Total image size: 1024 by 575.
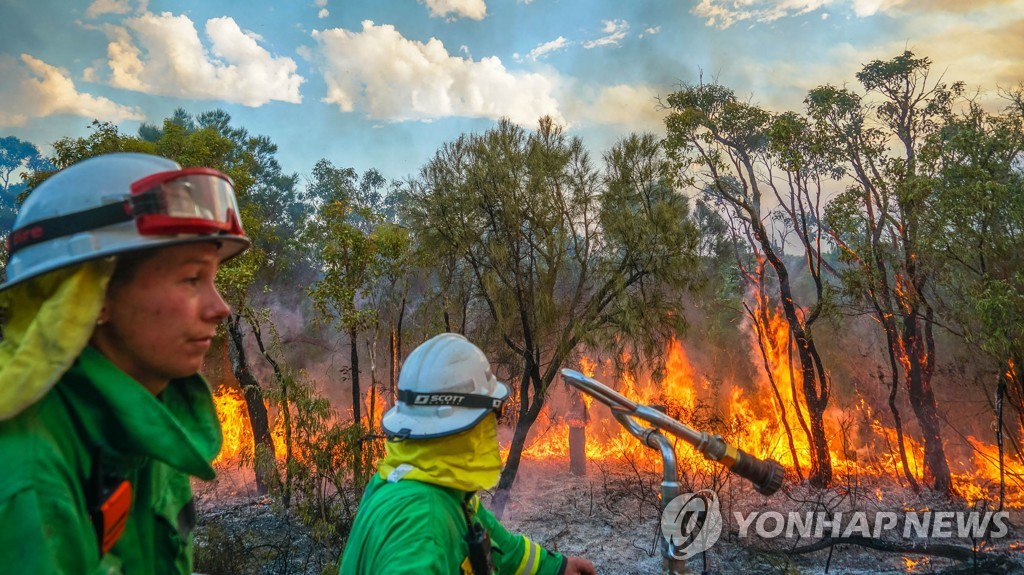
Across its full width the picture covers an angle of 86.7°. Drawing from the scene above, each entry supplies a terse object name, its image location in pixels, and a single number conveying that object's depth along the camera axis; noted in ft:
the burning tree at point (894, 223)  38.45
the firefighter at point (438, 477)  6.66
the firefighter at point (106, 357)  3.12
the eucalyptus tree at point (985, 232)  30.12
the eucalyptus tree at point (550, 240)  41.93
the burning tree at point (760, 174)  43.24
